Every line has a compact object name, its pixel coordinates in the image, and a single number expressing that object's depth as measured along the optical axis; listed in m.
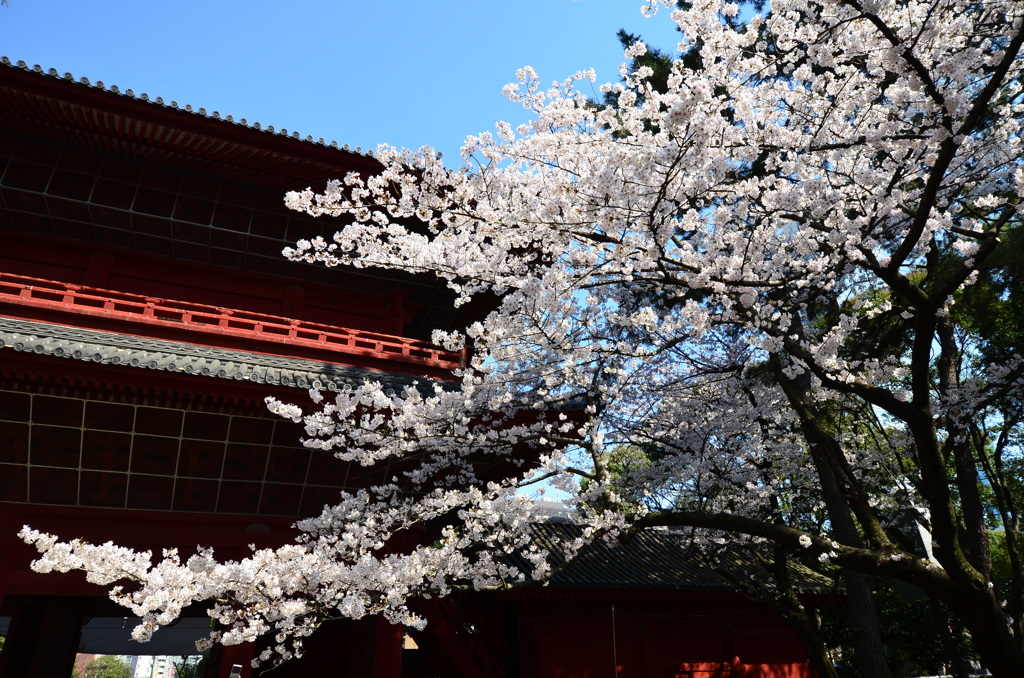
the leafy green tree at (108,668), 40.34
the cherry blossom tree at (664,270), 5.87
